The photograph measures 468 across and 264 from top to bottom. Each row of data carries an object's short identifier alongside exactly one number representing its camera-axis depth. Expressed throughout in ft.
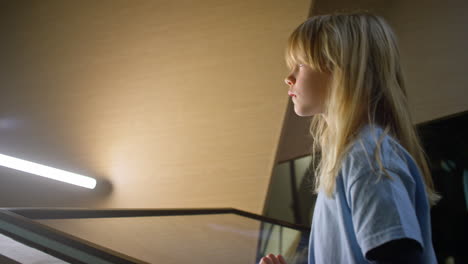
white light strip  9.76
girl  2.38
